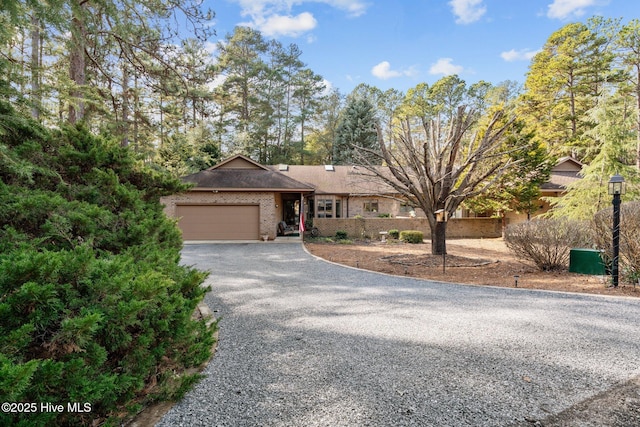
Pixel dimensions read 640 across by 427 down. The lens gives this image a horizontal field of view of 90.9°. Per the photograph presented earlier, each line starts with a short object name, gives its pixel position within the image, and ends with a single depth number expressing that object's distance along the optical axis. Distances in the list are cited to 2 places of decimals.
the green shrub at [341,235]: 17.17
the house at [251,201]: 16.00
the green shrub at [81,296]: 1.94
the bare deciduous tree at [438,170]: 10.01
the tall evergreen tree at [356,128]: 30.92
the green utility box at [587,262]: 7.28
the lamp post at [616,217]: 6.31
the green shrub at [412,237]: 16.11
